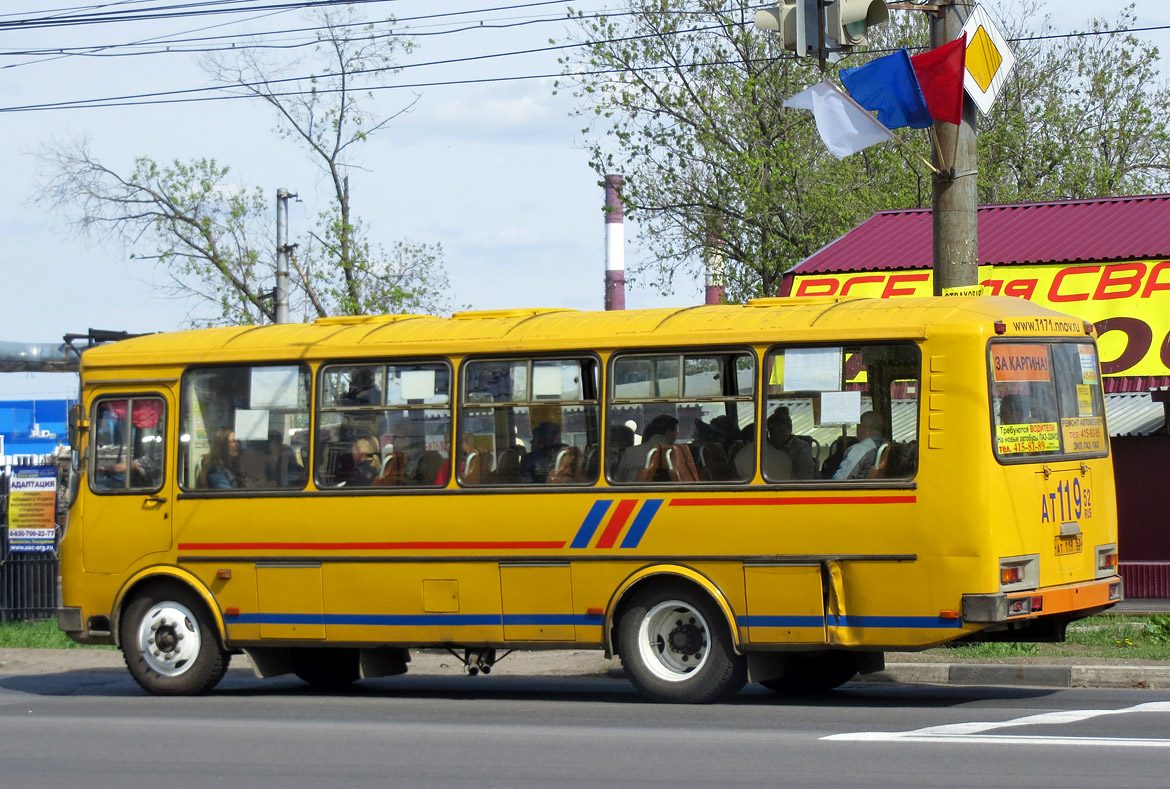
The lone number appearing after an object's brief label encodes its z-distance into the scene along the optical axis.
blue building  79.88
